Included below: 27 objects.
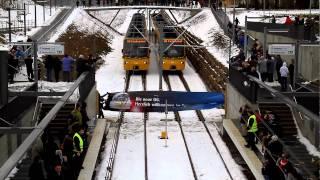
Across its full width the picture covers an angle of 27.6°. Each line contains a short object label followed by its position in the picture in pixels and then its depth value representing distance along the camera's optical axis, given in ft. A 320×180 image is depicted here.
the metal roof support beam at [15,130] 38.50
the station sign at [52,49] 72.59
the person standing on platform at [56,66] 83.66
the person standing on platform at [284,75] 74.74
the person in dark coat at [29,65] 80.28
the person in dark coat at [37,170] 40.27
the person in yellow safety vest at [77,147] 53.43
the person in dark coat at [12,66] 76.07
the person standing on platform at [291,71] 80.33
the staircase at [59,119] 68.18
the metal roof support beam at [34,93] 55.21
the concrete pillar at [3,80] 55.98
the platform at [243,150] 60.03
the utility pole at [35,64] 72.39
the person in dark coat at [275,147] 52.47
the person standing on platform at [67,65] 82.84
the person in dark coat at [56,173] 42.01
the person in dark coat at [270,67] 77.96
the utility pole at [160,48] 106.07
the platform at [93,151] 59.07
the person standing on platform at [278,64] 79.69
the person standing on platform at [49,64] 83.51
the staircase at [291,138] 53.62
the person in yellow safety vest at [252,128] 63.95
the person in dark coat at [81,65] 78.74
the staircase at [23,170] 49.13
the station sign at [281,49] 75.31
